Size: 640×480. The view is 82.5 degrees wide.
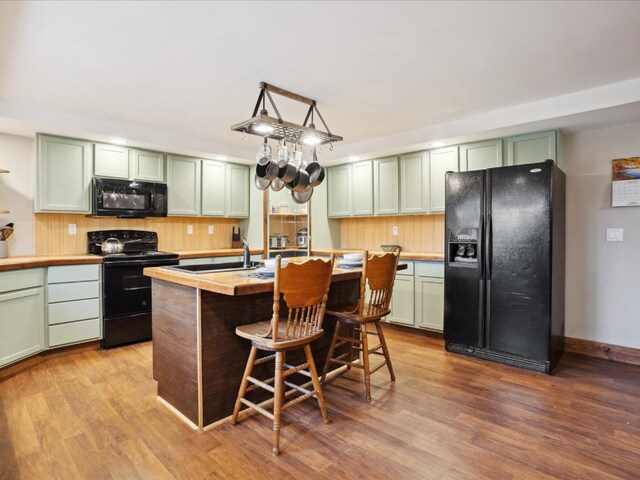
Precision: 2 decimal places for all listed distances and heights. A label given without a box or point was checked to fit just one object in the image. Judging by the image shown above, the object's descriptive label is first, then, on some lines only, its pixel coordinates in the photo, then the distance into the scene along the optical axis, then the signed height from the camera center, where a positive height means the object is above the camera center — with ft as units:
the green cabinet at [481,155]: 12.05 +2.79
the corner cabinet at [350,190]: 15.85 +2.15
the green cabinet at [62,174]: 11.55 +2.07
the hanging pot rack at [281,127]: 7.58 +2.44
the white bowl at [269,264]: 7.40 -0.56
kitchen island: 6.77 -1.97
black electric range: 11.88 -1.87
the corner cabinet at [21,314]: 9.52 -2.12
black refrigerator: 9.75 -0.79
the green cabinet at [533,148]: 11.02 +2.77
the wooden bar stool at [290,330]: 6.22 -1.72
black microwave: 12.50 +1.41
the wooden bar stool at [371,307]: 8.14 -1.67
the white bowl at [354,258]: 9.07 -0.52
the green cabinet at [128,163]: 12.73 +2.72
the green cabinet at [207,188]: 14.78 +2.14
